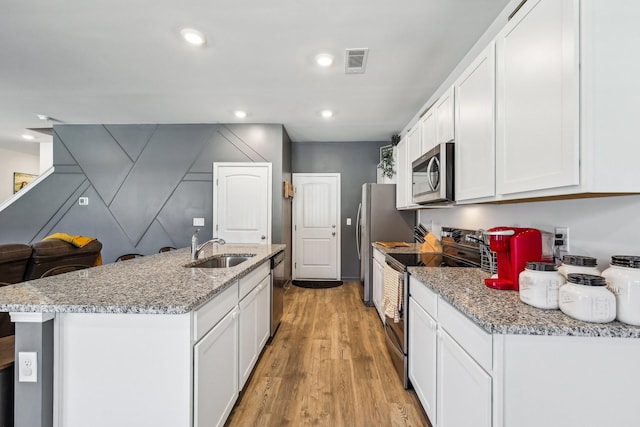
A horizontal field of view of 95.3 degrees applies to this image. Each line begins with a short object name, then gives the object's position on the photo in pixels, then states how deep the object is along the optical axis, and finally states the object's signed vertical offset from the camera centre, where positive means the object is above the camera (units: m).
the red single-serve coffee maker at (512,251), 1.42 -0.19
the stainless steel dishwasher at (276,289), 2.79 -0.78
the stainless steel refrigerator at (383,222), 3.90 -0.12
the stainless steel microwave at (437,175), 2.06 +0.29
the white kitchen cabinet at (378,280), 3.19 -0.80
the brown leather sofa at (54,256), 2.68 -0.44
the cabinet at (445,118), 2.10 +0.73
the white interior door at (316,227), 5.32 -0.26
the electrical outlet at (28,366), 1.15 -0.61
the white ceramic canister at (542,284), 1.13 -0.28
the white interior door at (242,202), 4.43 +0.16
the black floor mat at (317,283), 4.96 -1.24
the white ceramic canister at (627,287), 0.97 -0.25
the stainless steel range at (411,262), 2.04 -0.38
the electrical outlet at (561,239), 1.43 -0.13
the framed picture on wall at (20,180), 6.25 +0.71
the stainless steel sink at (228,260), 2.60 -0.42
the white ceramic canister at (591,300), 0.99 -0.30
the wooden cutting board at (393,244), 3.44 -0.38
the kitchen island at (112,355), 1.16 -0.59
